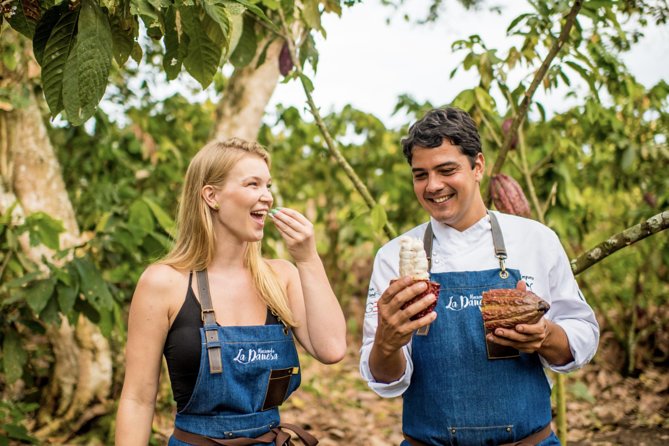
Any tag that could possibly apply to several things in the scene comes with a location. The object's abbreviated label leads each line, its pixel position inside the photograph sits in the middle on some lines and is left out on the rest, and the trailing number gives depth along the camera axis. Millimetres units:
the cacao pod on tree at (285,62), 2727
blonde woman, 1785
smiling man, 1722
